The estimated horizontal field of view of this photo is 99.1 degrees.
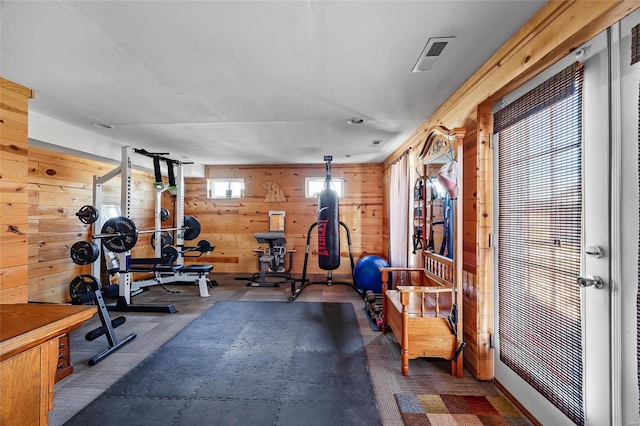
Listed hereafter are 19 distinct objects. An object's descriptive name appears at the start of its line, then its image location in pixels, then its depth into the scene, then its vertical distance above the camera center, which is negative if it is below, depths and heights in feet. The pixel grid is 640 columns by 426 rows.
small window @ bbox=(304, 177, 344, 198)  18.38 +1.98
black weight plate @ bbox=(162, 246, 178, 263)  14.68 -2.11
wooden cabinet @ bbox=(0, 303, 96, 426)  2.15 -1.21
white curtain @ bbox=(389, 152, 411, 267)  12.09 +0.12
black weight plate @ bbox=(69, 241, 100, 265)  9.18 -1.29
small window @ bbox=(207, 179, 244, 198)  18.89 +1.82
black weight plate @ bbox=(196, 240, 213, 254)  16.46 -2.00
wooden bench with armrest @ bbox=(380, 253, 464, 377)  7.04 -3.07
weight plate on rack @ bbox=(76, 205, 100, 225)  10.81 -0.02
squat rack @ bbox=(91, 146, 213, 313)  11.80 -2.26
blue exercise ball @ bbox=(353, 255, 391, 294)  14.19 -3.18
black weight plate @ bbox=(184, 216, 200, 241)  16.70 -0.81
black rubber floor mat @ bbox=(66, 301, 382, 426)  5.62 -4.15
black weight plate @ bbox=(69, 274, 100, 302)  8.49 -2.25
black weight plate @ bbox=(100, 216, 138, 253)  11.05 -0.86
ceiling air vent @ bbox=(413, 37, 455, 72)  5.32 +3.41
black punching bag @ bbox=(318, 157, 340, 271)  13.79 -0.69
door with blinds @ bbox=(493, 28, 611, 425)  4.07 -0.46
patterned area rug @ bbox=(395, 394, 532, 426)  5.46 -4.12
